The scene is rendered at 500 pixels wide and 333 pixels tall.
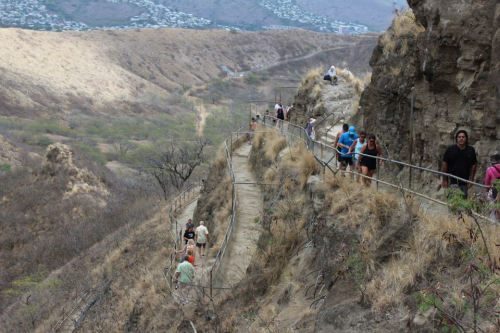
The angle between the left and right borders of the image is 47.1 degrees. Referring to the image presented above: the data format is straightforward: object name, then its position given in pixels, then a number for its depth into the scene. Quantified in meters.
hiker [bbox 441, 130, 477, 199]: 8.15
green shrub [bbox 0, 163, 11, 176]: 39.97
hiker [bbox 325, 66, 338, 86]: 24.19
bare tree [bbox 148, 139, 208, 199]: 41.84
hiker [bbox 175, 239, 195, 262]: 14.17
